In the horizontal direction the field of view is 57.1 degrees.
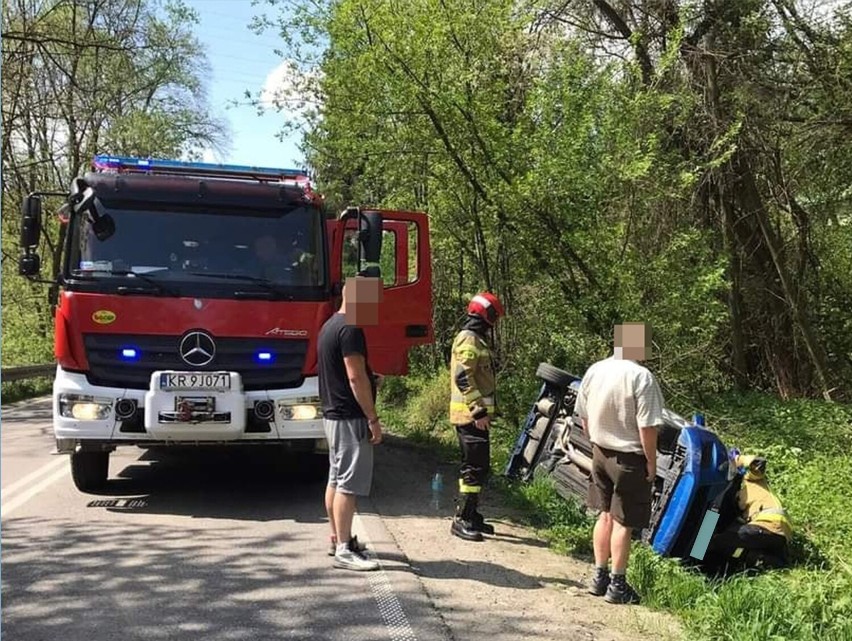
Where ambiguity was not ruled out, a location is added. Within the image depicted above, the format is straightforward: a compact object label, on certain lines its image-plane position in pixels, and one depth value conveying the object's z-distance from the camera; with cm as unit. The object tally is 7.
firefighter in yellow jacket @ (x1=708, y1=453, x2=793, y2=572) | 586
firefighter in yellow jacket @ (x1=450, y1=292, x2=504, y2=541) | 590
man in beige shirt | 470
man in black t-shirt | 509
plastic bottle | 696
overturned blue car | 550
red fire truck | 631
